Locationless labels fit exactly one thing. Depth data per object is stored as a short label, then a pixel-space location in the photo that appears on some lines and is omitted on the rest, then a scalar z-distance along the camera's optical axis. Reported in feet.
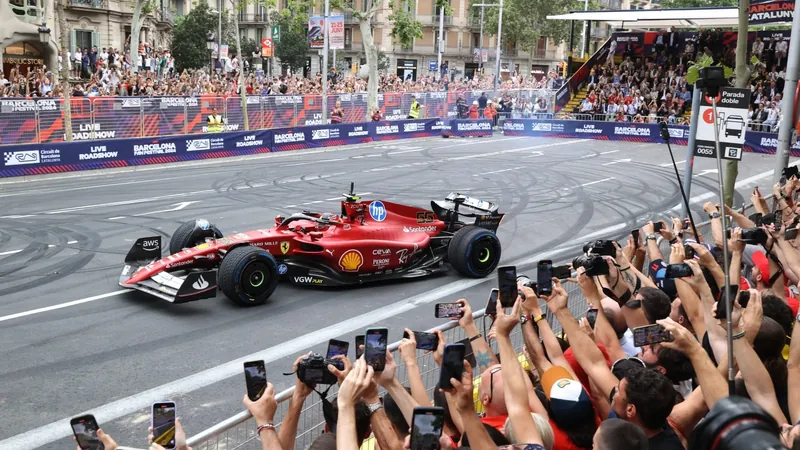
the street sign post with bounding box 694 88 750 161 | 35.94
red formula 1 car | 33.17
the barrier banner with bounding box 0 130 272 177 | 65.46
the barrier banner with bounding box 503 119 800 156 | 108.38
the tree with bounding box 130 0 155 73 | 111.04
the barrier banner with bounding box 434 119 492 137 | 114.52
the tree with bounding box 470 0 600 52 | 212.64
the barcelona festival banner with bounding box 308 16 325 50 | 109.91
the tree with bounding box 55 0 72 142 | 72.90
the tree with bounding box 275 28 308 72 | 215.10
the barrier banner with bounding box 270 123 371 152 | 89.71
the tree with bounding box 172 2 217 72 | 178.09
